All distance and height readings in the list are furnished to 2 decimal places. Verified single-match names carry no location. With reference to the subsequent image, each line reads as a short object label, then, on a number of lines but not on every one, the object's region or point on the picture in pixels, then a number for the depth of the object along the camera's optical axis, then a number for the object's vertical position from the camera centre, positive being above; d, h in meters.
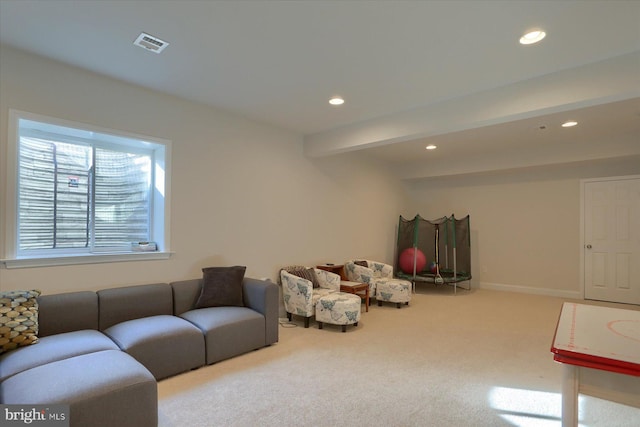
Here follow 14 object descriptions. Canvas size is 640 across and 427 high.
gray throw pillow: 3.40 -0.73
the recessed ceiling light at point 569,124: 4.20 +1.31
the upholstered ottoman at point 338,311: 3.90 -1.11
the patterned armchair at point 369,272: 5.25 -0.87
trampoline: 6.38 -0.60
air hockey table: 1.24 -0.55
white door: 5.29 -0.29
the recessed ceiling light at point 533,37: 2.27 +1.34
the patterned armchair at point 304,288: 4.06 -0.92
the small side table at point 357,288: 4.71 -1.00
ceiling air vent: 2.38 +1.35
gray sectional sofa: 1.75 -0.92
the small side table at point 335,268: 5.04 -0.76
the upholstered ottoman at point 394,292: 5.09 -1.13
